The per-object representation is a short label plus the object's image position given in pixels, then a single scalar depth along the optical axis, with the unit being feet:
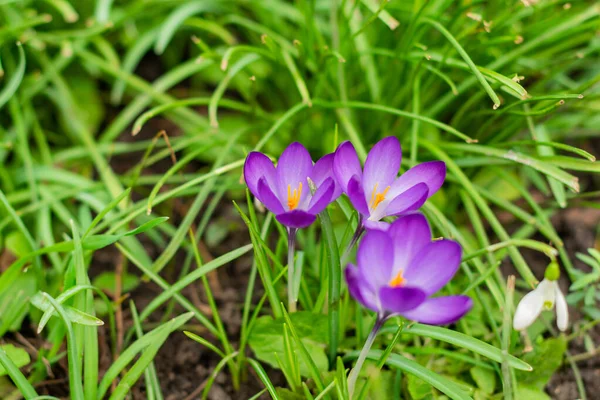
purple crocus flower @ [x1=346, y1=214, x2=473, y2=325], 1.67
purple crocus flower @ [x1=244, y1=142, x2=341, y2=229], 1.78
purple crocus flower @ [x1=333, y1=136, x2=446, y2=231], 1.78
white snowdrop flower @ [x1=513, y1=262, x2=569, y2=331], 1.76
